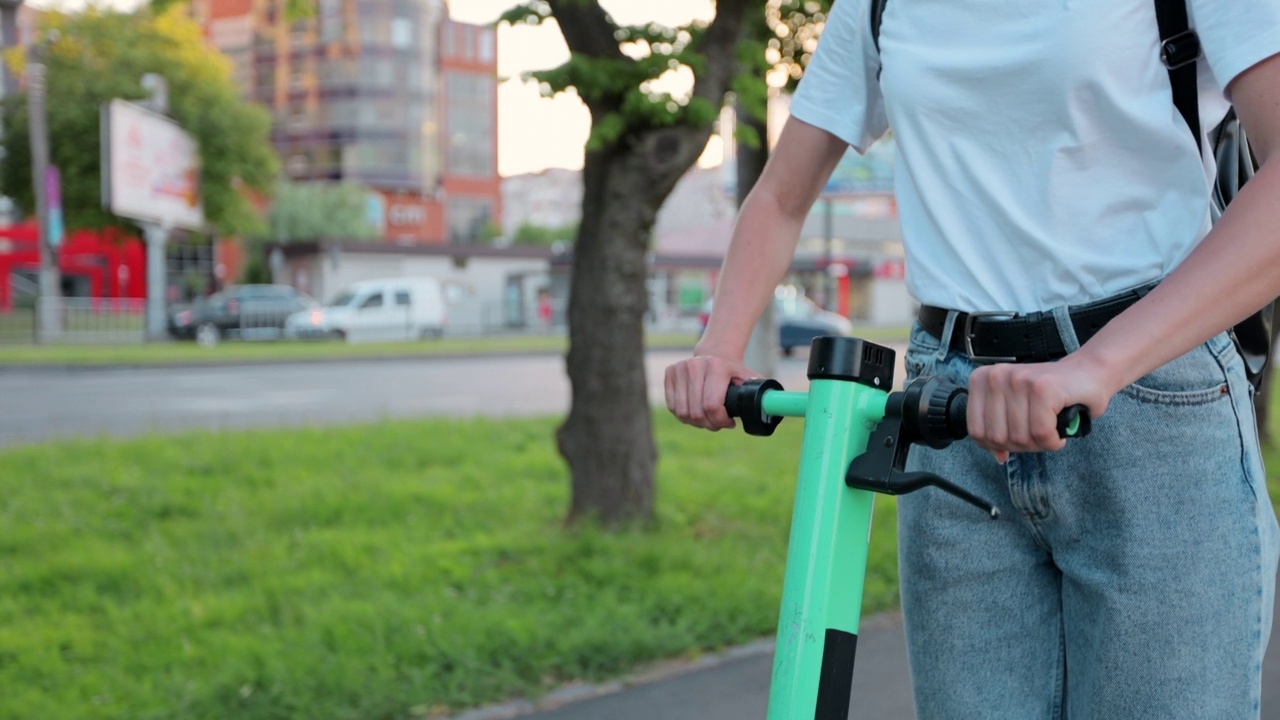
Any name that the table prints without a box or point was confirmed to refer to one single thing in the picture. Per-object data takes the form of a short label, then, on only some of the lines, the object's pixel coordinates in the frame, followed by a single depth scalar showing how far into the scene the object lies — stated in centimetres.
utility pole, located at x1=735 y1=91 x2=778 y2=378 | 1095
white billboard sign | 2873
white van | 2955
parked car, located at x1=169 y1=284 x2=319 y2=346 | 2823
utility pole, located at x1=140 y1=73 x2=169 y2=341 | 2881
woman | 123
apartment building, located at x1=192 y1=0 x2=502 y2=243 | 6278
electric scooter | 107
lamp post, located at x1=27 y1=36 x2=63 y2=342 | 2403
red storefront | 4319
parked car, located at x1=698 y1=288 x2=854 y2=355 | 2414
